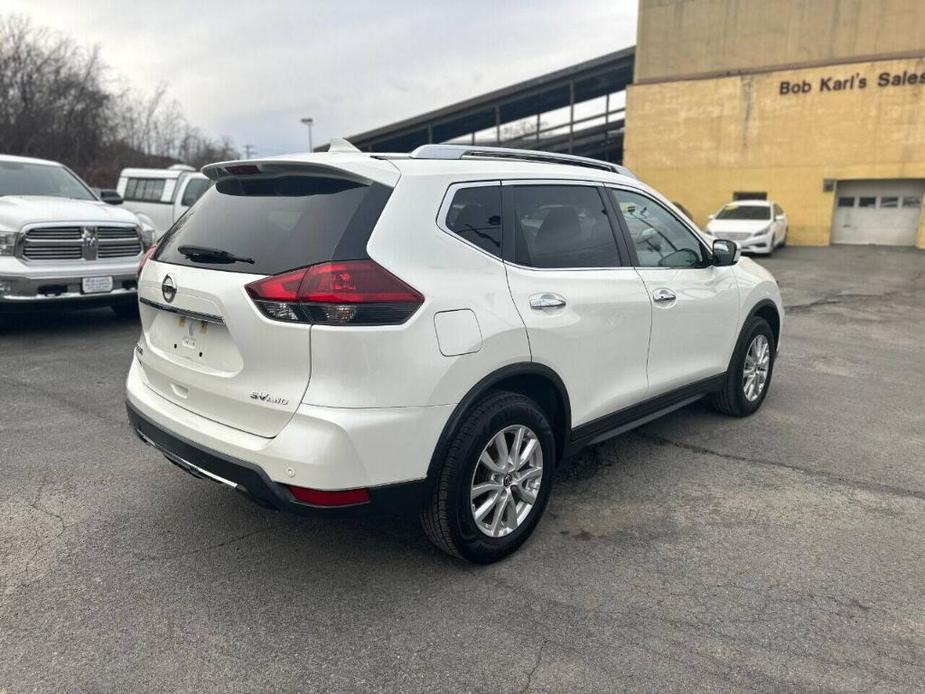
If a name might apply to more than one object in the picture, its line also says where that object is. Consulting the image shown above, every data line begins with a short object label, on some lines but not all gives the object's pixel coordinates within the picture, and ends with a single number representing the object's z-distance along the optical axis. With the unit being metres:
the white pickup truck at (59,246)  6.72
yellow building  21.56
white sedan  18.91
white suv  2.46
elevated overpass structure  27.62
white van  13.06
